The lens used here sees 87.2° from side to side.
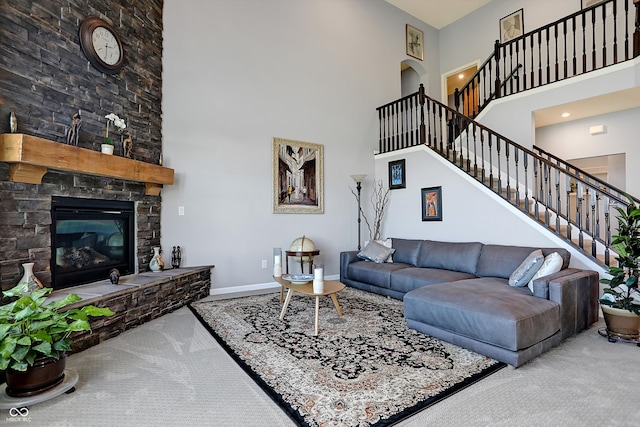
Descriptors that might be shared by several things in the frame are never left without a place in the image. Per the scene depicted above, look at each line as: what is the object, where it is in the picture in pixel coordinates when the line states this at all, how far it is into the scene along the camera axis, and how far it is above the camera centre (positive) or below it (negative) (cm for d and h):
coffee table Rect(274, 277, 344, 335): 331 -77
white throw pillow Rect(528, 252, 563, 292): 311 -50
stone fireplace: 266 +13
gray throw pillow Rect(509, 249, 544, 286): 317 -54
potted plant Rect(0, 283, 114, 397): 191 -75
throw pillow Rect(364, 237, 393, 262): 529 -46
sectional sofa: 248 -77
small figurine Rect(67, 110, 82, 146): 314 +80
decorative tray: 365 -71
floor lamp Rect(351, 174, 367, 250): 575 +60
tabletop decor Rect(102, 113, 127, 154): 339 +95
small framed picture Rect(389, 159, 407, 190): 594 +70
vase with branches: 627 +14
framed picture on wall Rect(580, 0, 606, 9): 568 +356
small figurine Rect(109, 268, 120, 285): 338 -62
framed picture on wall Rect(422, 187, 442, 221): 531 +16
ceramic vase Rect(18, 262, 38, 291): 269 -50
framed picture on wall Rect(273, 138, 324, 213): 541 +62
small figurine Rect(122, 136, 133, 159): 376 +77
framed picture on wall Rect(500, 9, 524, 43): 653 +371
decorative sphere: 501 -47
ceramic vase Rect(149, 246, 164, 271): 414 -58
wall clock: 333 +177
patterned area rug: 195 -112
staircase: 405 +184
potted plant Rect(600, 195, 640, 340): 287 -60
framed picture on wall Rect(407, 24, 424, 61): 734 +381
